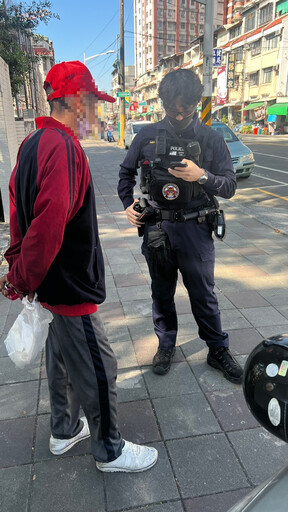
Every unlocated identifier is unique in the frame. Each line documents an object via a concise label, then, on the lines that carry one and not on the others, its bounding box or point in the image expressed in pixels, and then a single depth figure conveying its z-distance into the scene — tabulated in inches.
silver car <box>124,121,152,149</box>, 845.8
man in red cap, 55.0
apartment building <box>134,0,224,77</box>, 3122.5
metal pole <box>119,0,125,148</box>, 1044.5
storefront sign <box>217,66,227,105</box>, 1765.5
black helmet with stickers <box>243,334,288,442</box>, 35.4
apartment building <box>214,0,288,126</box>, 1534.2
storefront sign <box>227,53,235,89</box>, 1856.5
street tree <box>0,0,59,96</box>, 298.7
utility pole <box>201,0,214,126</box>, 331.6
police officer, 86.5
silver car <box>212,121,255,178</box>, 402.6
